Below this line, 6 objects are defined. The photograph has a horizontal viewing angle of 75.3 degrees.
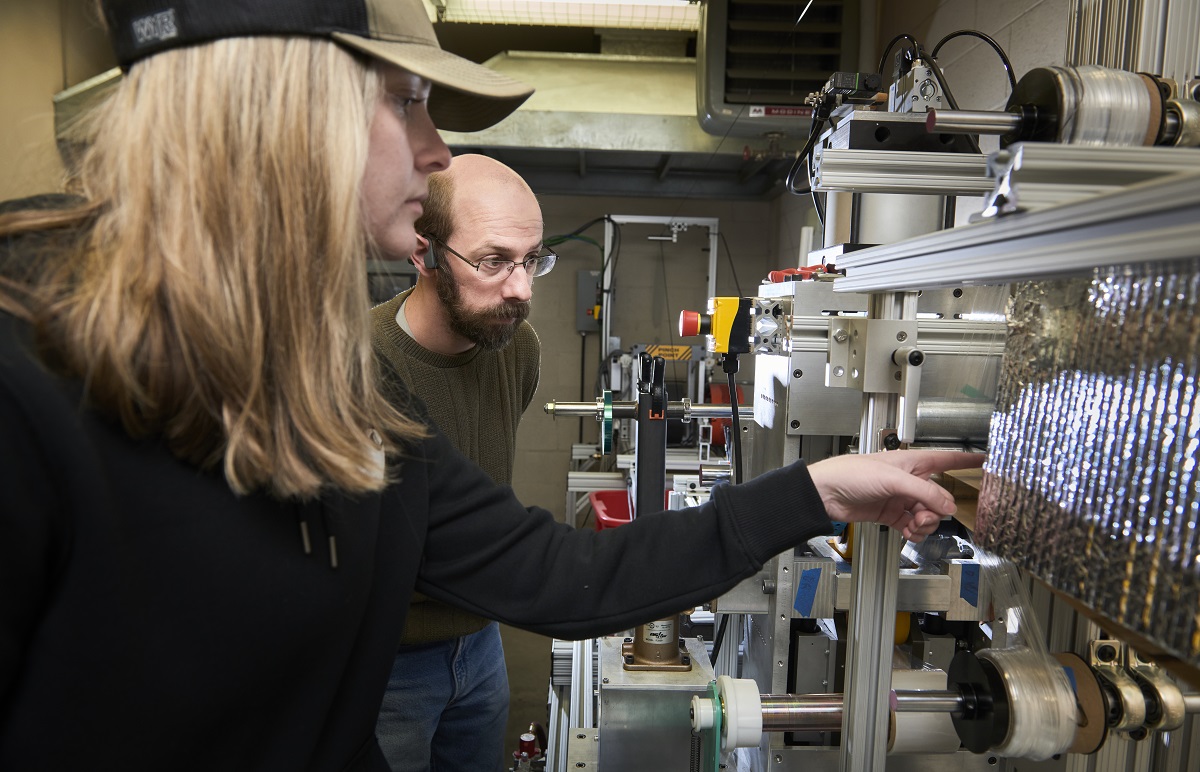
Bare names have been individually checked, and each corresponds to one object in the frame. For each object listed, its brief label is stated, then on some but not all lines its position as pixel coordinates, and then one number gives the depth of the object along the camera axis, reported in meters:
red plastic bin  2.71
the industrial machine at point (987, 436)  0.45
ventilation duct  2.53
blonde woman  0.46
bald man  1.16
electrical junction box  4.19
